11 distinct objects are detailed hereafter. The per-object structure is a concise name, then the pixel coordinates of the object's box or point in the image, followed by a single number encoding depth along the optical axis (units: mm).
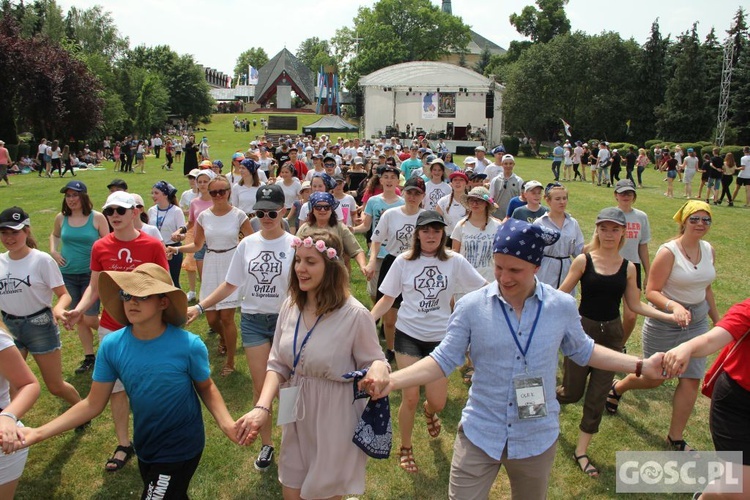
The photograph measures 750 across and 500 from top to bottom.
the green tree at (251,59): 149125
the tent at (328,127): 45688
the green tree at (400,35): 77875
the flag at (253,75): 100162
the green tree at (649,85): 54969
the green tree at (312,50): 109812
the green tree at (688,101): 49719
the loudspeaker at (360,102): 65794
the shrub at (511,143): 50312
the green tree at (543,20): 73250
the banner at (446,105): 50962
